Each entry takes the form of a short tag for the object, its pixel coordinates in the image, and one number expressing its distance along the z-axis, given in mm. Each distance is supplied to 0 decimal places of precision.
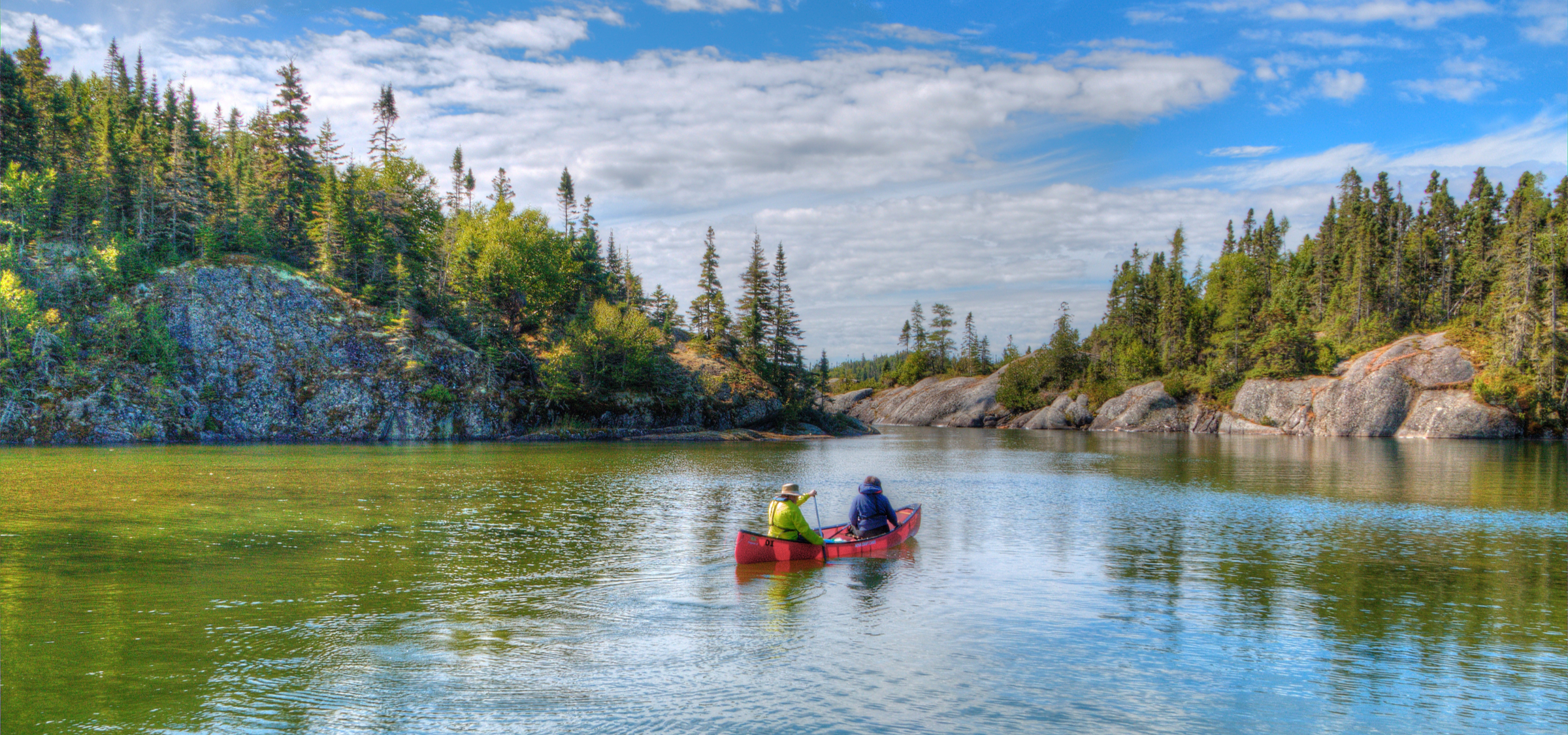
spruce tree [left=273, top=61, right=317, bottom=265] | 84938
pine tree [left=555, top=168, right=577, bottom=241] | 115312
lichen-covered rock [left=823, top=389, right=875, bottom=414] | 153625
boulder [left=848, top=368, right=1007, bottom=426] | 128375
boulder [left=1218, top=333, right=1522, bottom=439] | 77625
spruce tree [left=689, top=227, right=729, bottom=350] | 97062
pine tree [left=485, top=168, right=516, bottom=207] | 113312
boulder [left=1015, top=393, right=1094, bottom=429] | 114750
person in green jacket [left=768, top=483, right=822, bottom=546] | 19500
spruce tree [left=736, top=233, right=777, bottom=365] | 95188
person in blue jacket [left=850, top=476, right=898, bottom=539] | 21578
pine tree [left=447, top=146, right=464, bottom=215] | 121125
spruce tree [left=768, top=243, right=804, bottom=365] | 96812
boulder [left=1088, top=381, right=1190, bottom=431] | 103562
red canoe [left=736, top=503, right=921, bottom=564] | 19000
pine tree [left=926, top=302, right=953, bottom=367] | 158625
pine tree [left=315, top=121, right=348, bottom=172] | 95381
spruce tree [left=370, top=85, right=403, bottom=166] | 97625
